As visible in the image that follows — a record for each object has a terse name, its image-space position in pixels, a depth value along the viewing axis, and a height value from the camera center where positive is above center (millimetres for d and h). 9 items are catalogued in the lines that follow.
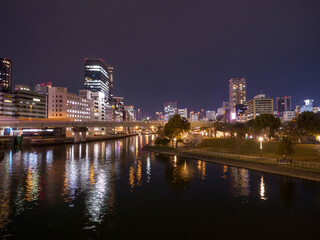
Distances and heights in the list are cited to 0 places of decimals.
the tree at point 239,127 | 106350 -600
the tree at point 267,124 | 98125 +1584
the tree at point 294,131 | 82938 -1421
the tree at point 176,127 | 76788 +99
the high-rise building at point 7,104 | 165625 +17663
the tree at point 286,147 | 40625 -3681
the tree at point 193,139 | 74688 -4043
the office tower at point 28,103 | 176125 +20660
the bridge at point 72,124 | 105531 +1771
